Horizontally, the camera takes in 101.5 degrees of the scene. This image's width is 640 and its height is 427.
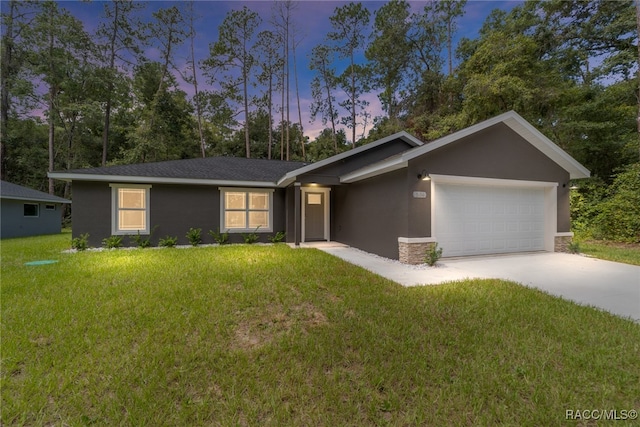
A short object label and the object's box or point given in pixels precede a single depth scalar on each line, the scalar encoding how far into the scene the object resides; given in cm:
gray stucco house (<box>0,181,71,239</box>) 1269
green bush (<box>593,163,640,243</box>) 975
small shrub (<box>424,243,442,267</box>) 634
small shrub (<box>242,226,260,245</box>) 977
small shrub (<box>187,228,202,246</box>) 922
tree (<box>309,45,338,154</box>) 2096
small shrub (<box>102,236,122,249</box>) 845
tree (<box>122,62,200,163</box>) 1931
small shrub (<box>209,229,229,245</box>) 949
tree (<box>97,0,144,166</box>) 1855
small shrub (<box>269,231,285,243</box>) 1011
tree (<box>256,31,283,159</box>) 1950
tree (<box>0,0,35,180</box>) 1709
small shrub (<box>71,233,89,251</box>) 812
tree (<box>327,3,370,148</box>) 1895
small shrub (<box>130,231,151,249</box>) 868
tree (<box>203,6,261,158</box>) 1858
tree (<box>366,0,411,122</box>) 1884
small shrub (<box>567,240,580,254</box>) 789
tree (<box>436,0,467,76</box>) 1748
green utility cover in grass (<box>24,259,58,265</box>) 616
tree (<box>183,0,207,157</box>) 1869
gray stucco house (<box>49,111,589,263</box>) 680
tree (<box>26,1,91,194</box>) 1742
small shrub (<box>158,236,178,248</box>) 887
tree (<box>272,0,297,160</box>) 1839
